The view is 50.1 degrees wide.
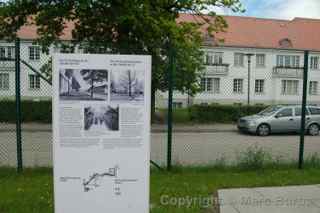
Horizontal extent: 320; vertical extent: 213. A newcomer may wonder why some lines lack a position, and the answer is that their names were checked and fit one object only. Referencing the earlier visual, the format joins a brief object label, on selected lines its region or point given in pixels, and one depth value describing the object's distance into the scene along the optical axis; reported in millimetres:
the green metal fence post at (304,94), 7367
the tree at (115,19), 14203
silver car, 17594
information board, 3557
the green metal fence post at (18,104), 6379
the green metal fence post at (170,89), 6746
